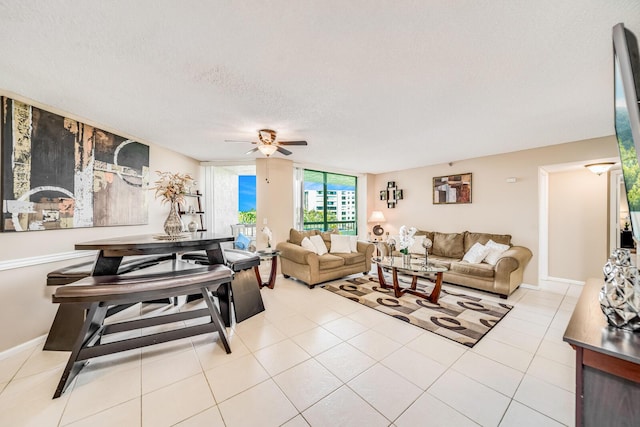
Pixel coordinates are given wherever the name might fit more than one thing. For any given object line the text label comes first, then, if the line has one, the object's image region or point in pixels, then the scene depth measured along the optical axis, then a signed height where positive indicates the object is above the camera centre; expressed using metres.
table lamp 6.24 -0.23
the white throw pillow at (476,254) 3.96 -0.74
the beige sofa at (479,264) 3.41 -0.87
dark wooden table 1.79 -0.33
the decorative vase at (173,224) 2.30 -0.12
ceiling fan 3.10 +0.96
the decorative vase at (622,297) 1.00 -0.39
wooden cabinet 0.86 -0.65
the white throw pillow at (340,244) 4.62 -0.66
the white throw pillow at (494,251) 3.79 -0.67
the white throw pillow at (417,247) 4.78 -0.74
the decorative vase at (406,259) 3.59 -0.76
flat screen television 0.98 +0.50
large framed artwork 2.16 +0.44
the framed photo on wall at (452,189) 4.76 +0.49
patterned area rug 2.48 -1.28
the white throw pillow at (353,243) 4.70 -0.65
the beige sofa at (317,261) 3.87 -0.90
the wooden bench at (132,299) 1.64 -0.66
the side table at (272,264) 3.88 -0.91
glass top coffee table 3.22 -0.85
